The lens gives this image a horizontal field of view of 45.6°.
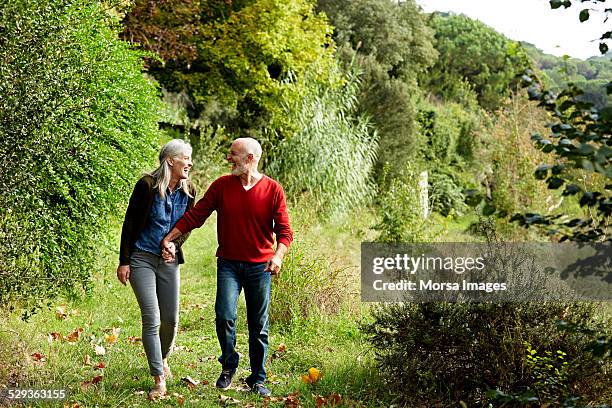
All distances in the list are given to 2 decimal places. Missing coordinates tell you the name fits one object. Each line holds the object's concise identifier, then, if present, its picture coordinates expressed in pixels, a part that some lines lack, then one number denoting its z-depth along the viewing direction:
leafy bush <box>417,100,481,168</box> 21.92
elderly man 4.93
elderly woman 4.90
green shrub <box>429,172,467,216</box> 19.01
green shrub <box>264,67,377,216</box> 14.21
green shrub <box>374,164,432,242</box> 10.01
